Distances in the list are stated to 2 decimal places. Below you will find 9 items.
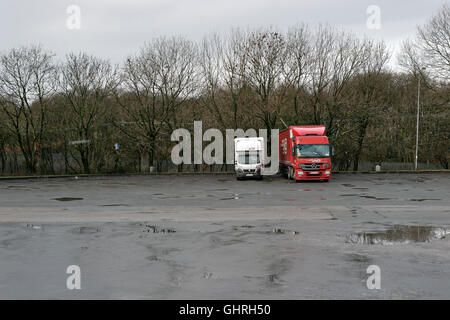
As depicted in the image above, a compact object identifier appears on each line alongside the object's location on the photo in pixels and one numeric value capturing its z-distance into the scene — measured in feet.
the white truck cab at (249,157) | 110.52
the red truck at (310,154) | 100.17
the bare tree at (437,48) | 138.51
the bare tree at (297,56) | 143.02
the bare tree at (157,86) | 149.07
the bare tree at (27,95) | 144.66
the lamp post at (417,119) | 137.58
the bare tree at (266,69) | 140.87
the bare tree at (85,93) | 154.30
